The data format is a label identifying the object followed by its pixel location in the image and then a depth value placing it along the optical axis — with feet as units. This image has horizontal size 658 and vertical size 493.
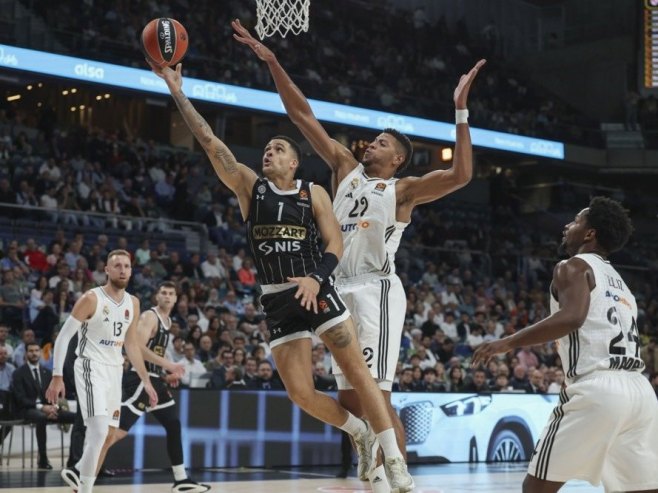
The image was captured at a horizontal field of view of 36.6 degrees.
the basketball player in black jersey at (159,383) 31.09
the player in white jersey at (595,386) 14.87
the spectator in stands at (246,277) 58.18
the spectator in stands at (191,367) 42.83
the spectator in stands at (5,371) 41.24
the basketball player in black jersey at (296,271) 18.93
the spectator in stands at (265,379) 42.98
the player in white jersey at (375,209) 20.66
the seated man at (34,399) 39.91
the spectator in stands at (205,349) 46.09
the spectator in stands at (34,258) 50.80
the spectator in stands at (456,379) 48.53
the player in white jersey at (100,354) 25.73
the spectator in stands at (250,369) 43.23
